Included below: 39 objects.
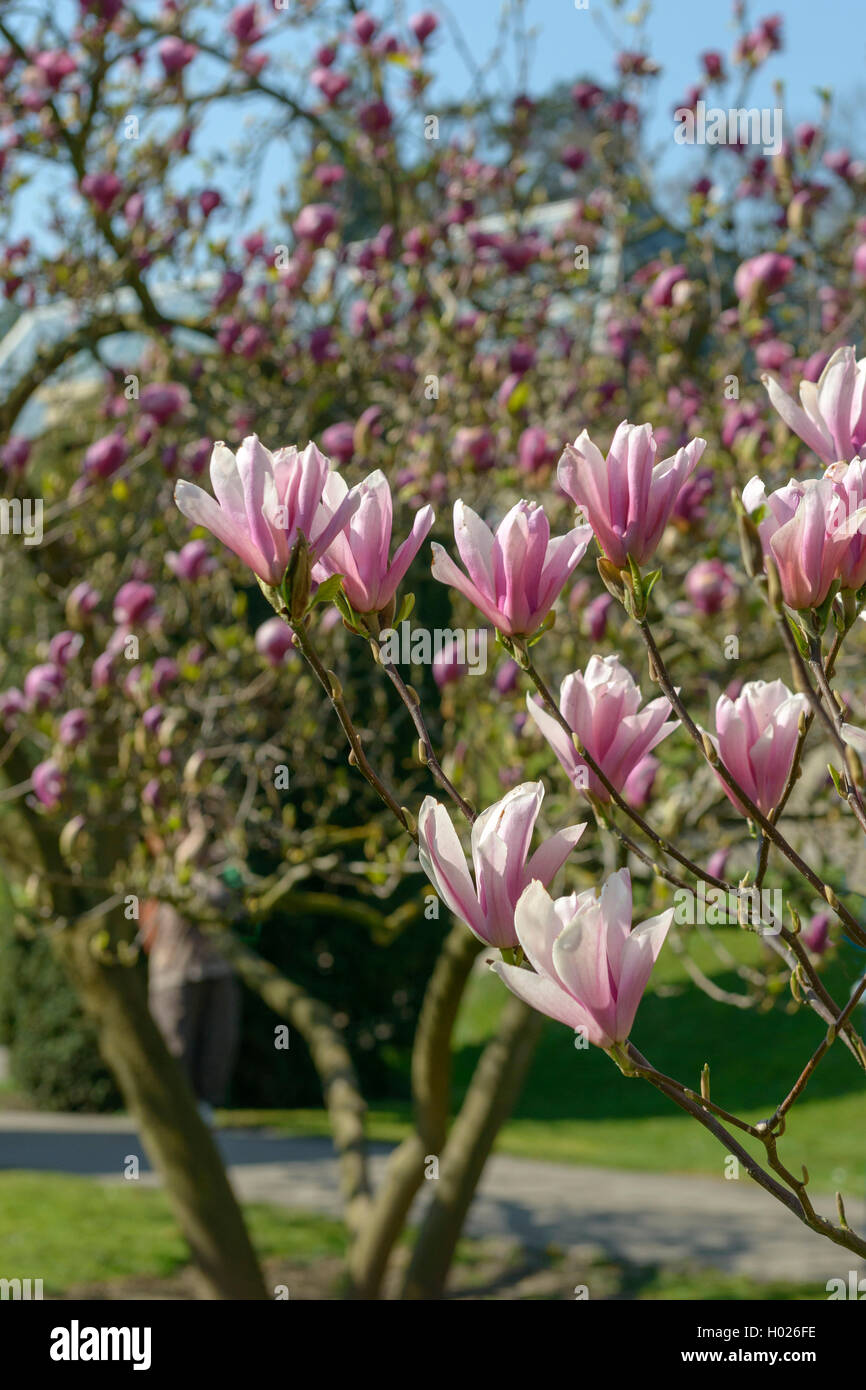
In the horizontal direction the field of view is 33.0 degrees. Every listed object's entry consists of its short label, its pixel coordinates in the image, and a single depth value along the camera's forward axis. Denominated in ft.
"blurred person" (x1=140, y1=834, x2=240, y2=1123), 22.63
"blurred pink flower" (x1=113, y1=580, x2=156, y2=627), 11.74
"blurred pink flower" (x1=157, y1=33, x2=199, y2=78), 16.37
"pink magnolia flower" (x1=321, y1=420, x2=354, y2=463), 11.84
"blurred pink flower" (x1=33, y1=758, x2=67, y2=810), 11.60
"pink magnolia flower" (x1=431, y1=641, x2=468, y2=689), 10.00
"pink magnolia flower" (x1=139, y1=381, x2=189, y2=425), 12.96
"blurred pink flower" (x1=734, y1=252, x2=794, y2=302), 11.75
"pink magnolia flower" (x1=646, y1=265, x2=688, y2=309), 12.77
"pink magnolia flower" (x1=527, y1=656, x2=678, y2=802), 3.75
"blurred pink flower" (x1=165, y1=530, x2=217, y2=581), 12.07
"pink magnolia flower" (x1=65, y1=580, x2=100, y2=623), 11.88
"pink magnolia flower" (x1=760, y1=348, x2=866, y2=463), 3.76
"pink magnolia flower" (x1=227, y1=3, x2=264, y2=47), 17.13
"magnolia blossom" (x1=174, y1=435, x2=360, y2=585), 3.41
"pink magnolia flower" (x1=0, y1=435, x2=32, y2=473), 13.42
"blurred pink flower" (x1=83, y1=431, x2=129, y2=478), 12.17
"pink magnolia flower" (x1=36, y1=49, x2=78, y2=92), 15.61
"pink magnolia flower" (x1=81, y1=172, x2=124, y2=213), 15.49
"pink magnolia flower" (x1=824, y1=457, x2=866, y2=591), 3.43
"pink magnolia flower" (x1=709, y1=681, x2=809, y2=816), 3.60
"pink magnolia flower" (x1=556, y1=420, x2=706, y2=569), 3.53
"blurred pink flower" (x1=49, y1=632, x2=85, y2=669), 11.79
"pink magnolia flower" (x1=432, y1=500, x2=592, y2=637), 3.66
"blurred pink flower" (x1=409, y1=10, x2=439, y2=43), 15.55
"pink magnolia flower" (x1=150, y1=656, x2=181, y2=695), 12.21
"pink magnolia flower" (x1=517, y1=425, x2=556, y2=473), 11.09
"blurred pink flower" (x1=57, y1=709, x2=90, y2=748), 11.42
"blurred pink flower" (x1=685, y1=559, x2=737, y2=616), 10.02
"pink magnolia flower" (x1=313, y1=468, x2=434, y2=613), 3.67
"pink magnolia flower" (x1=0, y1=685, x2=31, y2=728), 12.96
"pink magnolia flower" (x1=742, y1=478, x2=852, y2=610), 3.31
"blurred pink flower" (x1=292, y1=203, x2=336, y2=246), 14.19
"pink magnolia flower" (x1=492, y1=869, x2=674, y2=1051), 2.97
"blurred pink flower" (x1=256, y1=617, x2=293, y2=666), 11.10
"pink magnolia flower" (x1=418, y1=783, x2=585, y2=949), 3.25
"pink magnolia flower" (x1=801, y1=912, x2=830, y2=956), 9.07
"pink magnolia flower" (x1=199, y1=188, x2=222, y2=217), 16.52
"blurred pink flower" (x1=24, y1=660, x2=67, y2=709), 11.76
